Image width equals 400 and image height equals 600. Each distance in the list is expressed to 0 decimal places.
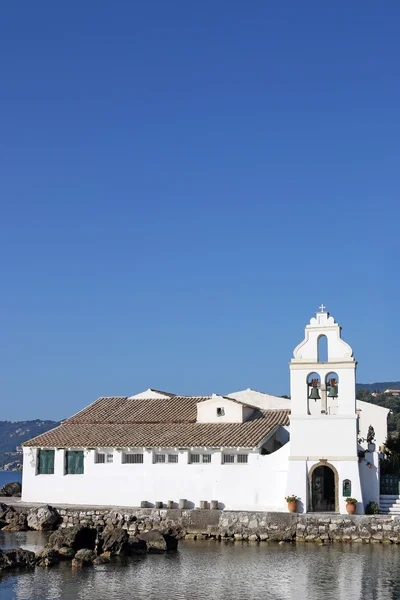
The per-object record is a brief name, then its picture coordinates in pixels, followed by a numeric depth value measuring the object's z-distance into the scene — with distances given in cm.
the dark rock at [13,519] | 3669
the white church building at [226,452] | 3516
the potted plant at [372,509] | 3434
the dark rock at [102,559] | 2812
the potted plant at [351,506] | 3384
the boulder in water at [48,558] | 2748
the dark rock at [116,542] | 2962
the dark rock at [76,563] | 2731
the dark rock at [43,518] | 3628
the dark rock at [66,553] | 2858
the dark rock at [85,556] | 2808
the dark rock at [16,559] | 2691
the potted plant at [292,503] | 3472
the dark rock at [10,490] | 4541
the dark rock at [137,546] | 3012
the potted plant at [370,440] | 3556
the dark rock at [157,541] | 3070
